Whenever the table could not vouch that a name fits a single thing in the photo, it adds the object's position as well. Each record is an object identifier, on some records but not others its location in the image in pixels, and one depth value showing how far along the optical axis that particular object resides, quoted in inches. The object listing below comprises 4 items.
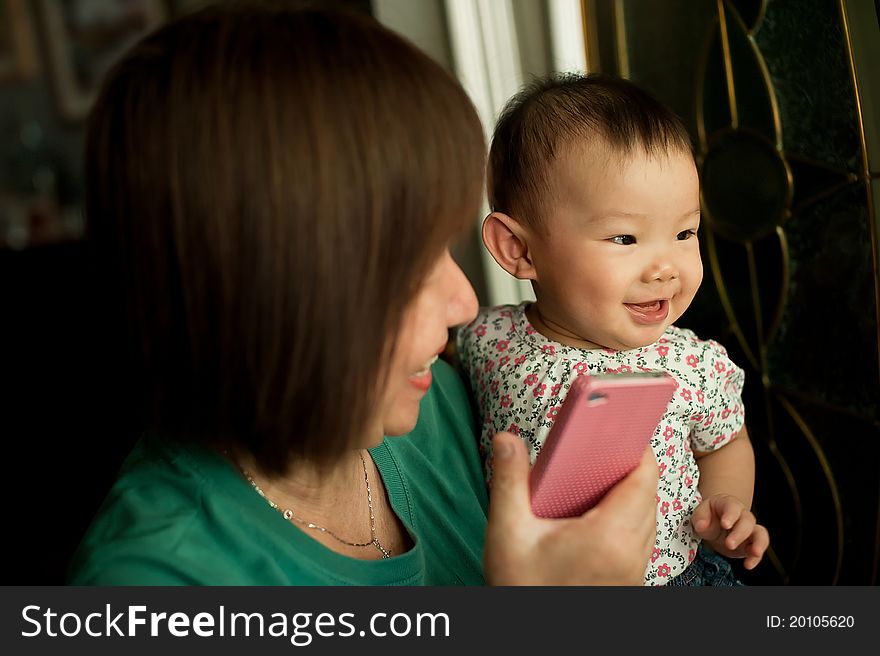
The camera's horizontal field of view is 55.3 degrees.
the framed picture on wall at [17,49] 142.3
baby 39.9
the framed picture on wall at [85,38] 139.6
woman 26.1
